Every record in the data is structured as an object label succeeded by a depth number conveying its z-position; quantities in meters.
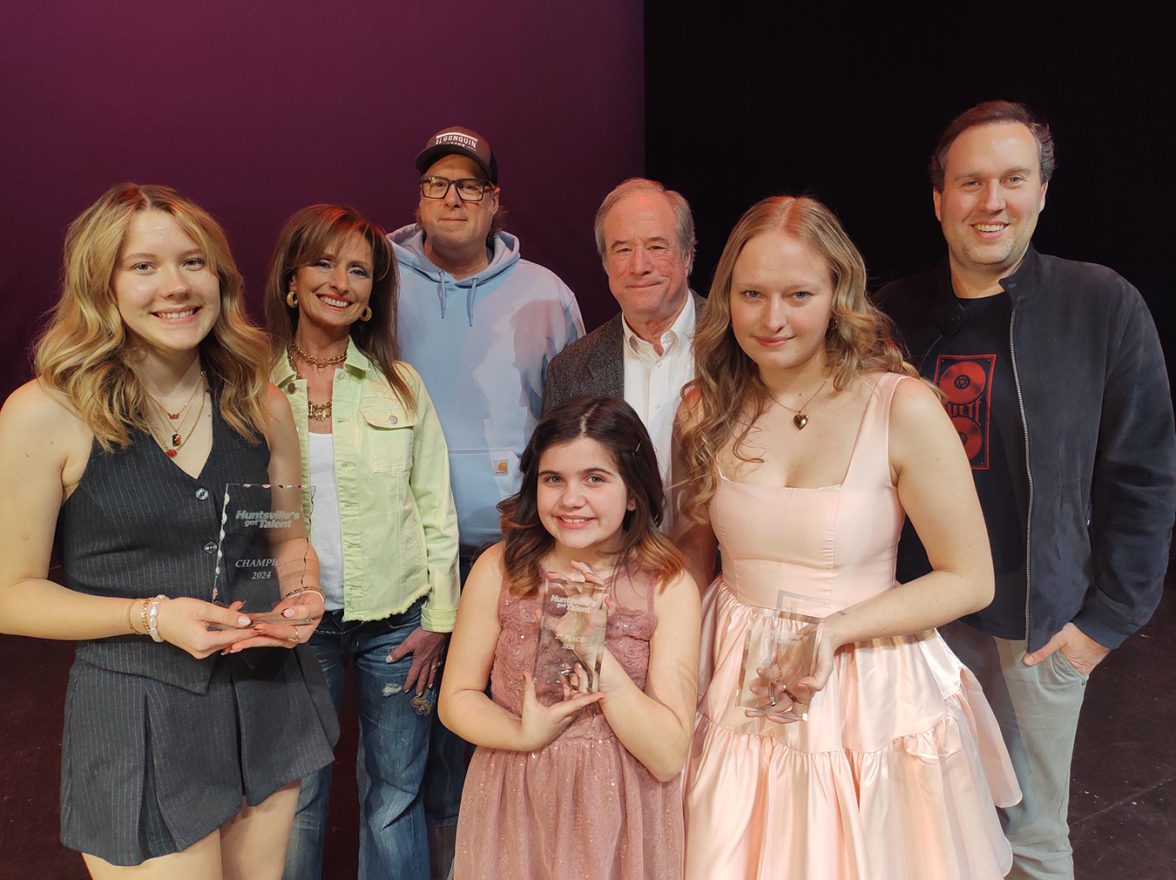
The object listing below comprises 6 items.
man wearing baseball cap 2.41
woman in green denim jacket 1.98
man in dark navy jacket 1.95
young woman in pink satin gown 1.59
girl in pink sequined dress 1.63
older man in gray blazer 2.29
